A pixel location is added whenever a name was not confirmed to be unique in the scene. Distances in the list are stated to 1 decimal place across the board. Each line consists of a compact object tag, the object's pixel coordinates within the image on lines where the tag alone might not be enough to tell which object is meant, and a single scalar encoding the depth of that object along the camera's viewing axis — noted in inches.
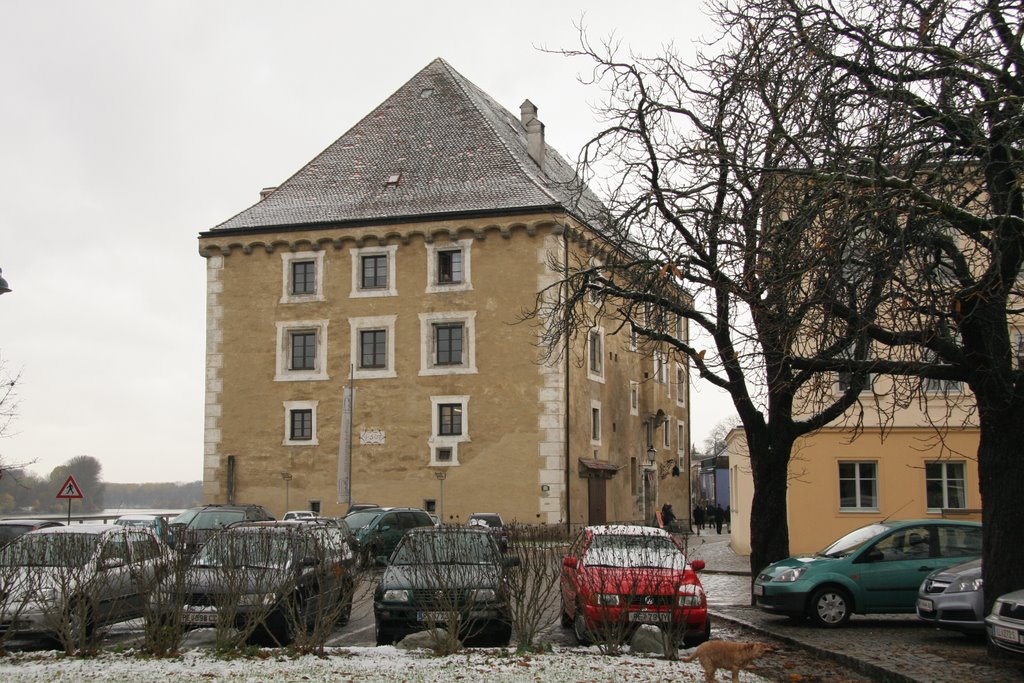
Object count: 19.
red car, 484.1
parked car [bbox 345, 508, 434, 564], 1117.7
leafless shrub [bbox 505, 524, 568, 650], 489.1
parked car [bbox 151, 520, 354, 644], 481.4
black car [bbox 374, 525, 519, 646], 488.1
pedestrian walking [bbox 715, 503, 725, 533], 2310.5
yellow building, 1205.1
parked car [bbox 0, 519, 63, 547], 837.2
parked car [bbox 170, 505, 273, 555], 1092.5
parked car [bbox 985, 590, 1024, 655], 452.8
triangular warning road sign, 1235.9
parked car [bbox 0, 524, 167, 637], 484.1
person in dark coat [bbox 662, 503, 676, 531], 1885.1
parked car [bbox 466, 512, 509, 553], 1345.8
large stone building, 1690.5
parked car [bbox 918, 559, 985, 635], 576.7
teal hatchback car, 677.3
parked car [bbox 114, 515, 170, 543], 540.9
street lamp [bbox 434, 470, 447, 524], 1674.5
